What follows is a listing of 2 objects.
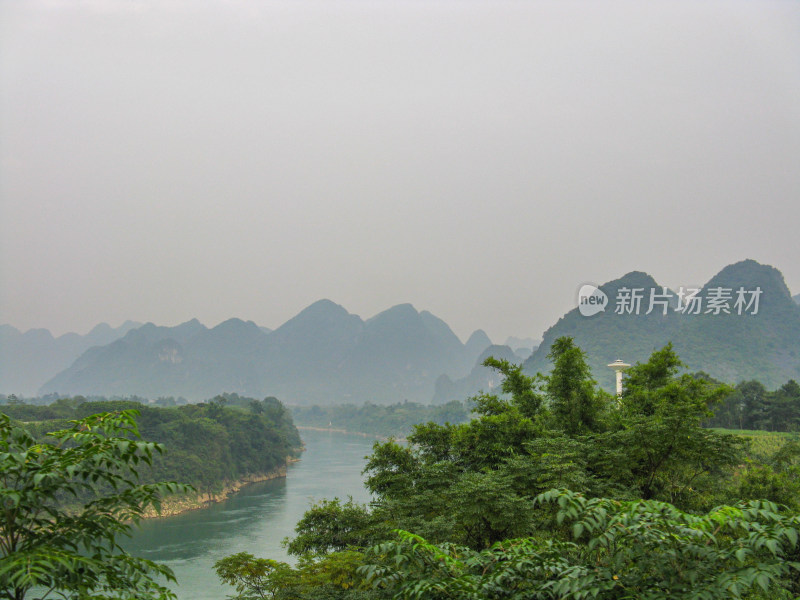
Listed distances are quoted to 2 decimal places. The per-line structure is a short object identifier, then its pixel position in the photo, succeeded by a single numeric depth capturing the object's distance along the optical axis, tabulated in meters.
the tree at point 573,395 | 12.22
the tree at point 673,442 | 8.60
